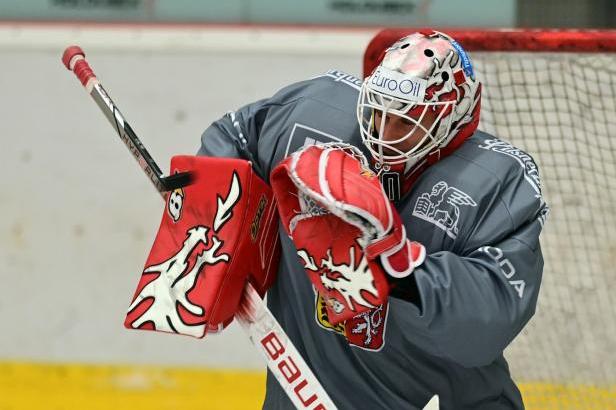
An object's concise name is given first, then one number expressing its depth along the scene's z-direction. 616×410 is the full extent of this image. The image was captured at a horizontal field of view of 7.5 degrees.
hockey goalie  10.11
